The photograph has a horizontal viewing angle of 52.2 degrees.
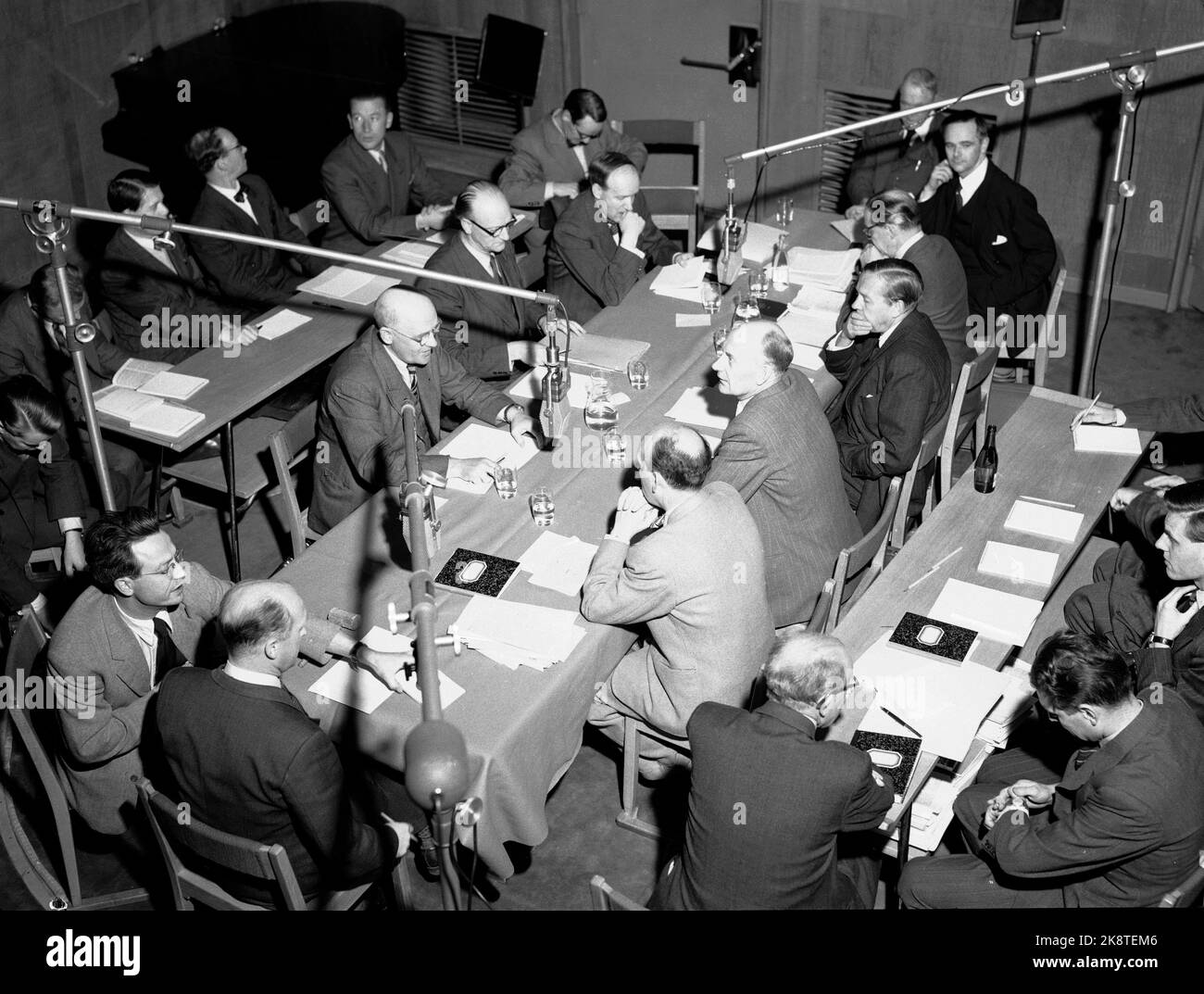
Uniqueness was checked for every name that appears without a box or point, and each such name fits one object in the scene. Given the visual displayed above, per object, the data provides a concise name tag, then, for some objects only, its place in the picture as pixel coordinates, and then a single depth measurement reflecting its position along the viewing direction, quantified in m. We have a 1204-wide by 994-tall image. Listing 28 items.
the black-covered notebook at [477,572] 4.29
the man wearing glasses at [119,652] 3.87
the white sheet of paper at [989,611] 4.12
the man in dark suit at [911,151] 7.07
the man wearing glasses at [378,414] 4.89
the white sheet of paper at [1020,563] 4.39
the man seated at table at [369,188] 7.09
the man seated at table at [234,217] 6.45
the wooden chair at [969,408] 5.25
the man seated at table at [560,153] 7.26
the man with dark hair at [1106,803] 3.24
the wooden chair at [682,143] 7.60
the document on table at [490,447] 5.02
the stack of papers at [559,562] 4.32
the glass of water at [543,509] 4.58
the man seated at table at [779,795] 3.18
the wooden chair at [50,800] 3.80
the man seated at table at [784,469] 4.58
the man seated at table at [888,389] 5.09
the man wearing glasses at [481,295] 5.74
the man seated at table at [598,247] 6.27
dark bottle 4.81
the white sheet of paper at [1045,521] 4.62
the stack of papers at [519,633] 4.00
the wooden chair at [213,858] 3.21
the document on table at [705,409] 5.24
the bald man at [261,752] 3.37
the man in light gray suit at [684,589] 3.93
